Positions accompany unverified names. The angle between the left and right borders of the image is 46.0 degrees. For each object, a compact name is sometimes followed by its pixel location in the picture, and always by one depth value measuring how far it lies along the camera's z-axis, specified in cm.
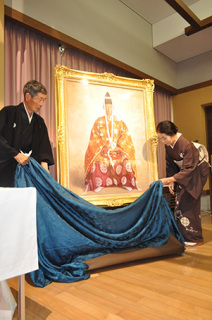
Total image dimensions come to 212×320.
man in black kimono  199
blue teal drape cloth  176
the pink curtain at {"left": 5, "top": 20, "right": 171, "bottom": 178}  263
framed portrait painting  252
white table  97
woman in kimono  257
